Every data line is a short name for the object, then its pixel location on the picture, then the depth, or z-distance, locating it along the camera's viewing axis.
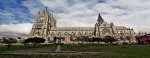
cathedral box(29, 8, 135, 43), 72.42
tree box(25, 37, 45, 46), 38.63
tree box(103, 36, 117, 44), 45.05
